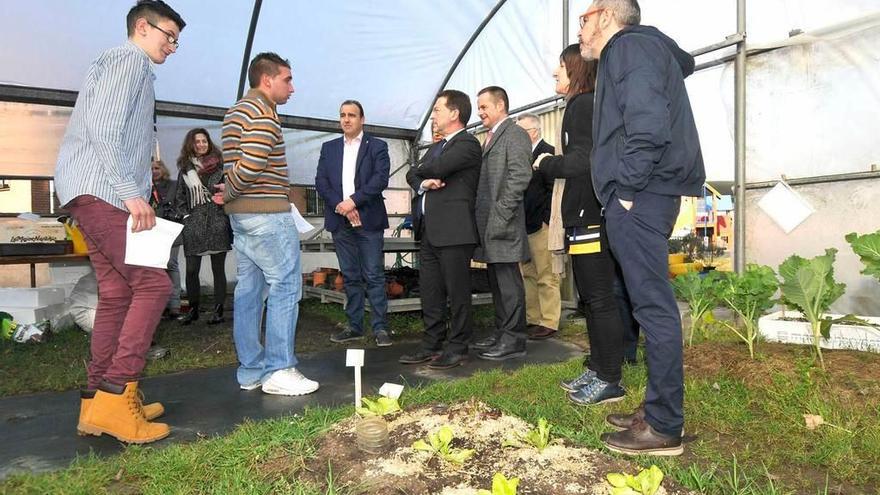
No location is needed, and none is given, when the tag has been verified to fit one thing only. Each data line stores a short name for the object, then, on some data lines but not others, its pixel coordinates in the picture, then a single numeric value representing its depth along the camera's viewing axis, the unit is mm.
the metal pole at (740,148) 4496
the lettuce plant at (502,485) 1535
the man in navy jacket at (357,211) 4638
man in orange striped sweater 3068
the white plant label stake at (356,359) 2391
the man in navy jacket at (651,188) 2133
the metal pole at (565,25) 6145
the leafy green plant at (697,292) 3656
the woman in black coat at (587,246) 2883
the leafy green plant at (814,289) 2996
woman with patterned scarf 5402
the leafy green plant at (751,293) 3316
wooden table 4717
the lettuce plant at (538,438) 2047
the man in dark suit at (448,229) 3748
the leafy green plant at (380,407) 2326
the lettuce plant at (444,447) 1909
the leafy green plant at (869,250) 2865
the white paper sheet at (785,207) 4207
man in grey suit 3963
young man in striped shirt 2473
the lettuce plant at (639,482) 1577
